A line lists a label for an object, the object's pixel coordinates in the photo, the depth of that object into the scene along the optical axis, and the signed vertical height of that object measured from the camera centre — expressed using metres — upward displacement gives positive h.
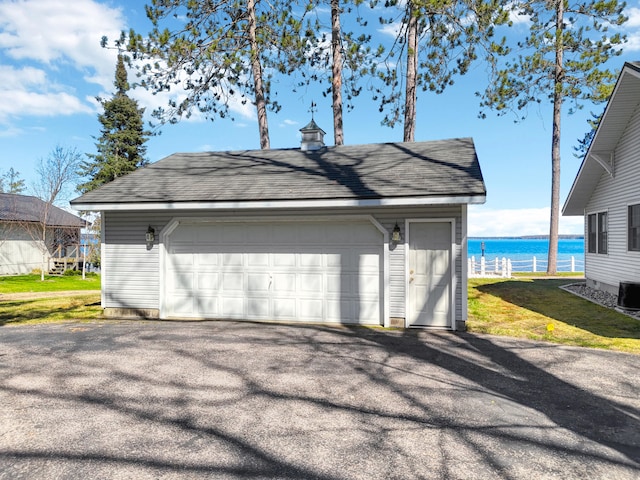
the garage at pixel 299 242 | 8.45 +0.05
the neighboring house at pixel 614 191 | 10.68 +1.63
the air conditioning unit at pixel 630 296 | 10.07 -1.21
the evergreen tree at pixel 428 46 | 14.80 +7.51
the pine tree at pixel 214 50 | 15.20 +7.24
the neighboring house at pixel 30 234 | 24.34 +0.62
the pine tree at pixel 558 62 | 18.80 +8.45
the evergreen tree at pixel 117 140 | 28.78 +7.20
